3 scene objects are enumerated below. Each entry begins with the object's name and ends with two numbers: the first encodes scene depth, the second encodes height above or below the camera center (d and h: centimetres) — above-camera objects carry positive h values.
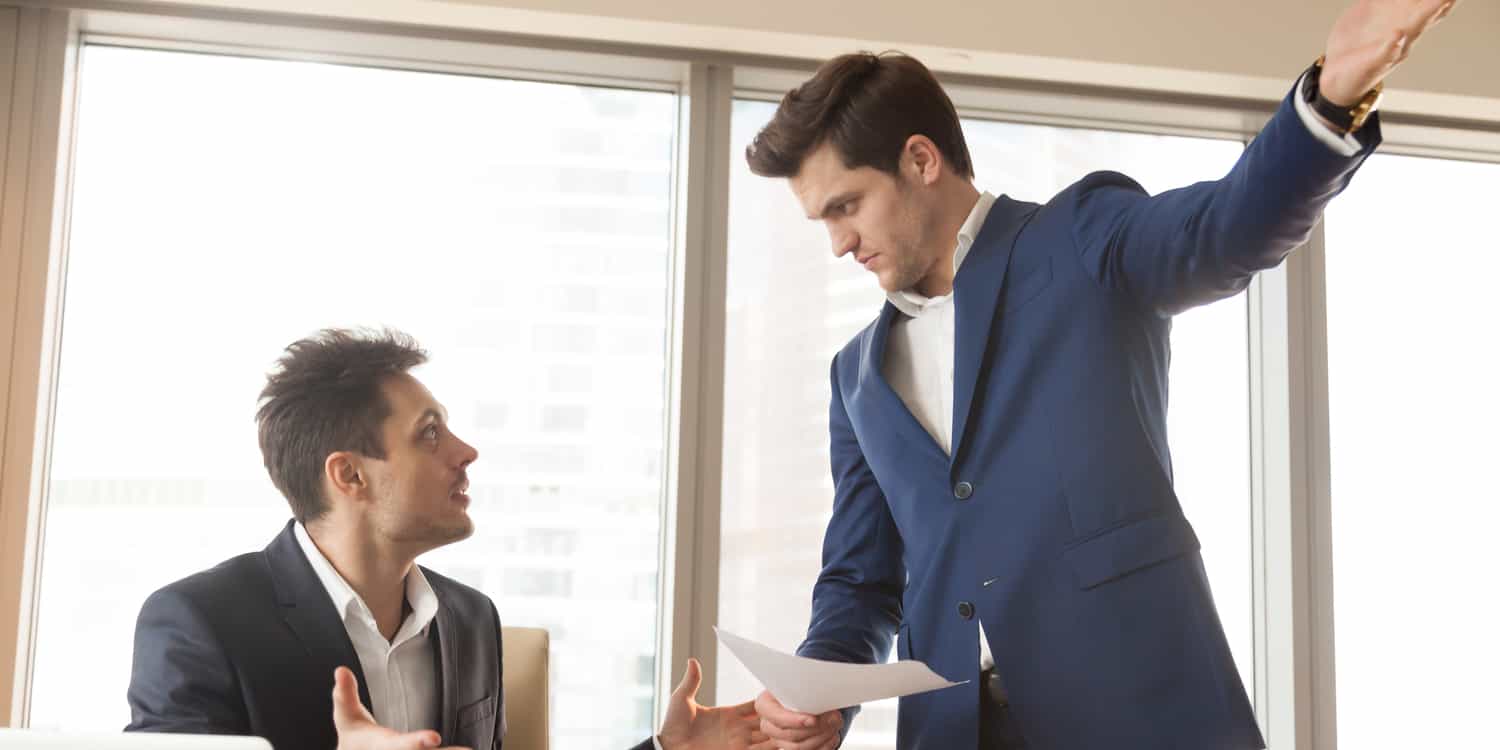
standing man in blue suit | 153 +9
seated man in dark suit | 169 -18
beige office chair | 230 -37
